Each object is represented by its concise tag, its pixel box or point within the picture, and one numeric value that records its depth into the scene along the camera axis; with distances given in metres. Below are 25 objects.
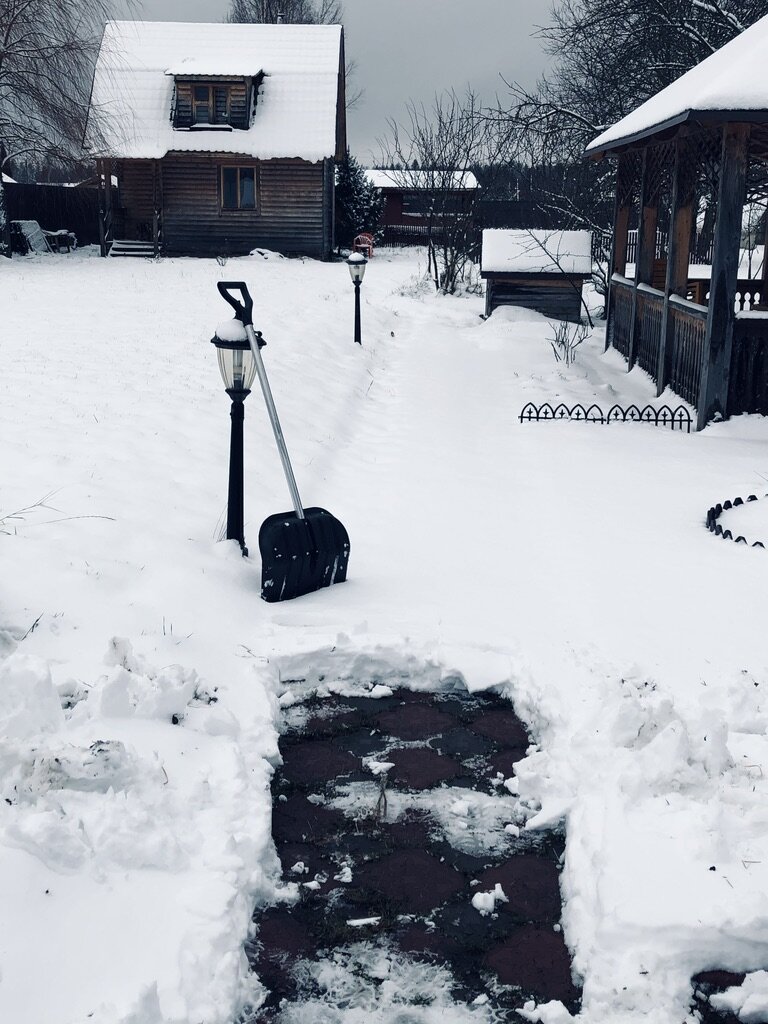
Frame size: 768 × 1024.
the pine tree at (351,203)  36.47
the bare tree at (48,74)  25.02
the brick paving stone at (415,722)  4.12
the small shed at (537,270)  18.14
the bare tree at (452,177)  25.42
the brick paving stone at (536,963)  2.70
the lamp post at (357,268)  13.76
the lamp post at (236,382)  5.21
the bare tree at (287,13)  49.56
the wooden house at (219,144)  30.70
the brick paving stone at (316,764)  3.77
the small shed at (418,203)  26.12
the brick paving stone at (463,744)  3.96
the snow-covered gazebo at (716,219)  9.15
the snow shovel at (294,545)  5.26
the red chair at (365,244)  35.91
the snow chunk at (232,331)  5.20
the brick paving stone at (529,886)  3.02
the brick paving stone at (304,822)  3.38
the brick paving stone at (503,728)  4.05
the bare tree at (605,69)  16.92
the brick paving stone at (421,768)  3.75
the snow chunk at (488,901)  3.02
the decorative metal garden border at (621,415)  10.28
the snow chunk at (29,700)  3.39
